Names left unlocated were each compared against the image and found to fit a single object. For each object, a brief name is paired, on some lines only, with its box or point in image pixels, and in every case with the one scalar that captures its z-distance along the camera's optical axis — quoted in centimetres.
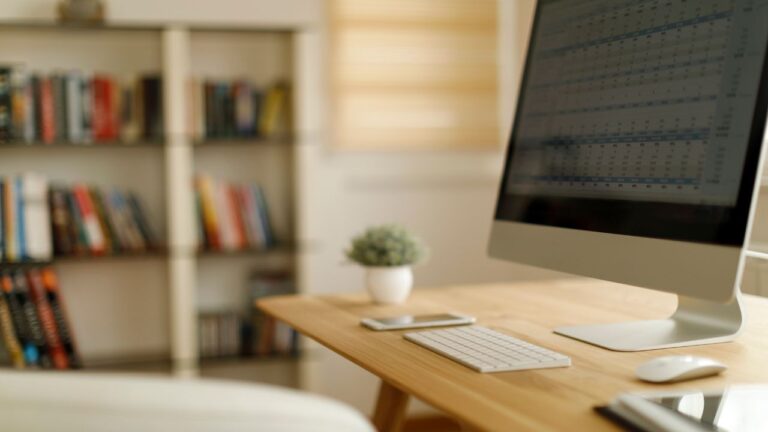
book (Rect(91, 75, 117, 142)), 318
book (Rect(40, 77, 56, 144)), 311
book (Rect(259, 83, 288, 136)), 336
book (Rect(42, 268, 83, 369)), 310
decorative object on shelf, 312
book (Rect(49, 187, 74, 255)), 313
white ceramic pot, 192
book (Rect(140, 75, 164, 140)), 321
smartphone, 163
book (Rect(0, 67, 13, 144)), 308
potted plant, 192
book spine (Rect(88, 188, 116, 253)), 319
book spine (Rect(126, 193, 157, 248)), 325
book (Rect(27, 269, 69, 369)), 308
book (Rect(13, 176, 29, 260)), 307
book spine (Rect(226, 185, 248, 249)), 332
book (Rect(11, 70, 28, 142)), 308
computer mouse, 118
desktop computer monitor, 128
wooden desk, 109
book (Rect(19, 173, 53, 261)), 308
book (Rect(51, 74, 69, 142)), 313
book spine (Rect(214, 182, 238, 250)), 330
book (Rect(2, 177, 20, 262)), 306
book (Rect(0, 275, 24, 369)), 303
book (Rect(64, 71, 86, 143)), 313
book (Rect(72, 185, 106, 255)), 316
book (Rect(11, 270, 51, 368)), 305
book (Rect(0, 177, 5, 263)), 306
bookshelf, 319
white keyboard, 129
